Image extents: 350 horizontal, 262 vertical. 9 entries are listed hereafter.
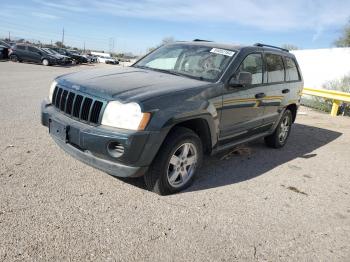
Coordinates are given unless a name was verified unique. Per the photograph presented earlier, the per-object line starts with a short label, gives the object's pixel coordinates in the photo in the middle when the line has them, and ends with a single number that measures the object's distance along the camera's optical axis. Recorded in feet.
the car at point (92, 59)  145.65
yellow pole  39.88
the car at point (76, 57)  122.83
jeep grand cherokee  11.53
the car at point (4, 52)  88.70
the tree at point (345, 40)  114.11
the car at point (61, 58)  96.00
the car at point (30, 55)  89.97
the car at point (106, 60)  165.68
